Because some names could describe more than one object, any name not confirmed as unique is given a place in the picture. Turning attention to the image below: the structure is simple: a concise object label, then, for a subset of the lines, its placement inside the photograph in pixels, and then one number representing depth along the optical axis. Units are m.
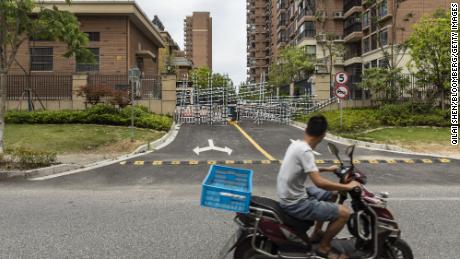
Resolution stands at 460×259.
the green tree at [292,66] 48.56
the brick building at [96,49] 29.25
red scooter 4.26
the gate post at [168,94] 25.75
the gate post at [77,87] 25.12
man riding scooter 4.21
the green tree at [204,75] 75.47
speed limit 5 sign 20.72
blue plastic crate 4.08
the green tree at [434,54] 24.22
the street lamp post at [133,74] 18.33
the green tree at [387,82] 25.80
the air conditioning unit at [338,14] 57.91
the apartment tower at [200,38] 184.75
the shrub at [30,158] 11.89
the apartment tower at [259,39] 118.12
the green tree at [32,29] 13.02
